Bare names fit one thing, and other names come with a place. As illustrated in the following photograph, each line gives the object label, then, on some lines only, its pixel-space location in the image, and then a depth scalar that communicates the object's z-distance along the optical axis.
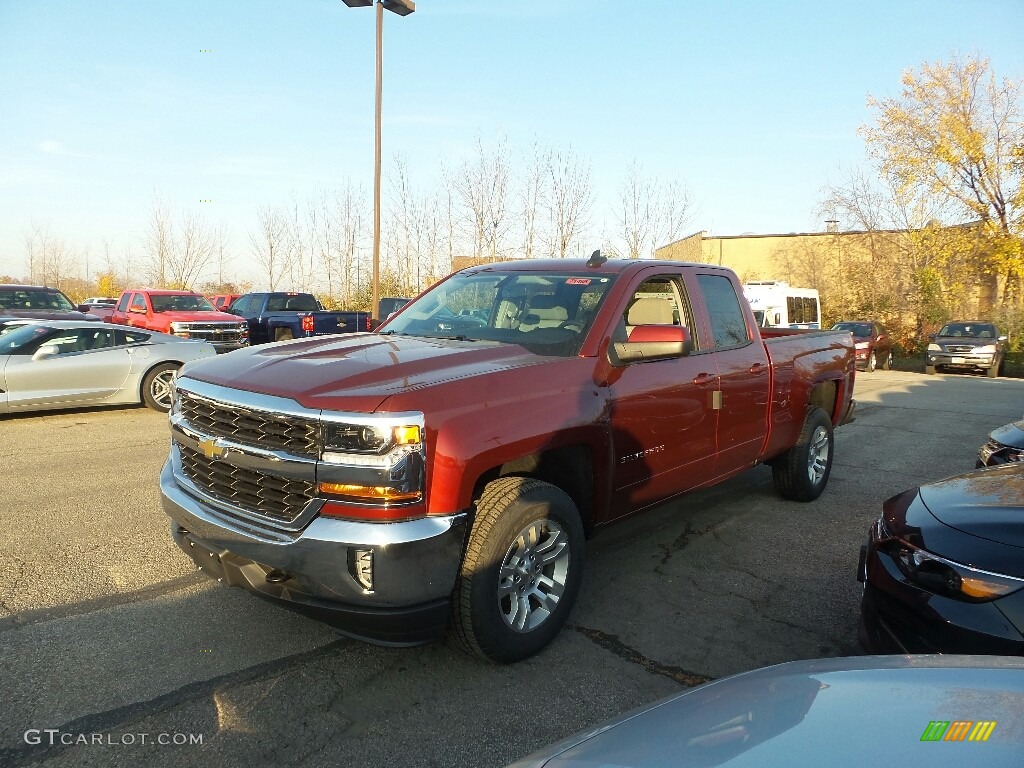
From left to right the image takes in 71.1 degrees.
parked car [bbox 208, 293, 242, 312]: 31.57
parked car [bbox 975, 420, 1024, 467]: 5.60
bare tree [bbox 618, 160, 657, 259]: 22.91
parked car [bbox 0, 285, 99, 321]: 16.19
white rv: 21.22
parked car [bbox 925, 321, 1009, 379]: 23.09
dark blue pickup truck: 18.69
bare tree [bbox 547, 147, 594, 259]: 21.73
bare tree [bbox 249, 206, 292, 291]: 31.59
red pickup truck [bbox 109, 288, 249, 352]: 16.11
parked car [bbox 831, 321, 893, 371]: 23.78
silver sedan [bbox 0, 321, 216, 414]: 9.47
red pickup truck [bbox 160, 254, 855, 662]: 2.90
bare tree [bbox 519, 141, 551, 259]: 21.73
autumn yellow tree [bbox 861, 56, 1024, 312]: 27.62
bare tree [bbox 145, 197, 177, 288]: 33.12
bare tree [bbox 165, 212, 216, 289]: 33.64
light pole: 15.99
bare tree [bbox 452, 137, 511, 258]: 21.75
